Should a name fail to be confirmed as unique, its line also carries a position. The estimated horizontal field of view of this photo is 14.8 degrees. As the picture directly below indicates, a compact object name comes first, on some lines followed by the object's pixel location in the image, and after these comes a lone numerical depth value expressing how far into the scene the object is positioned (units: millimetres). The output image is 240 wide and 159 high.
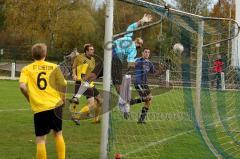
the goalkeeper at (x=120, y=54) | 16121
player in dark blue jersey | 21466
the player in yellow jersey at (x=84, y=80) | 21410
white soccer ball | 19568
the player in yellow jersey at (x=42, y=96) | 12531
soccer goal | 15246
